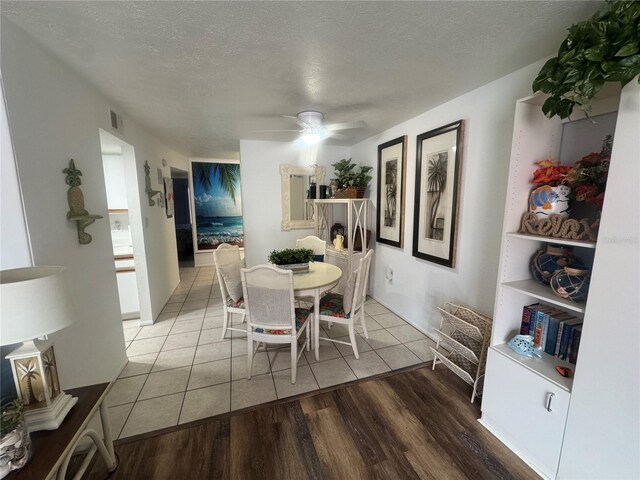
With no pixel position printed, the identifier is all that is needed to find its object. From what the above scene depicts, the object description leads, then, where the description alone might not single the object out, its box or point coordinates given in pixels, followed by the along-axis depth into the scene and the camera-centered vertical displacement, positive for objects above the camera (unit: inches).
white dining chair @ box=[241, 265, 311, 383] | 72.5 -31.4
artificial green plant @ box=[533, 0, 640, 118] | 37.6 +22.7
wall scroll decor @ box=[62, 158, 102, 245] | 64.6 -0.9
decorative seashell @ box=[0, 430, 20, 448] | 33.4 -31.1
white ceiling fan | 90.2 +26.7
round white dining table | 84.4 -27.2
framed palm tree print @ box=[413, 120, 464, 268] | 88.8 +2.7
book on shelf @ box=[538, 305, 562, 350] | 59.0 -26.5
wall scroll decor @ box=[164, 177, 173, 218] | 156.7 +4.1
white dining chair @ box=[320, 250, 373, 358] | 87.4 -38.3
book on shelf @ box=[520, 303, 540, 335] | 61.4 -28.0
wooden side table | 35.8 -36.5
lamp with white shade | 35.9 -18.7
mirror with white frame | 150.2 +4.5
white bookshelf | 51.0 -31.5
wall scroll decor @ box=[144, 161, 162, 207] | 119.1 +7.1
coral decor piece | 53.6 +5.8
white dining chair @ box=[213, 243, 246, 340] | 97.9 -31.3
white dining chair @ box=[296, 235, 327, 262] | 129.2 -22.7
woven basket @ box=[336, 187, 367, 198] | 128.3 +4.4
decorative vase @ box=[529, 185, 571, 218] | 53.3 +0.2
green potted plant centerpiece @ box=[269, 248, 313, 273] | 97.8 -22.2
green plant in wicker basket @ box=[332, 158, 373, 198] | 129.0 +9.9
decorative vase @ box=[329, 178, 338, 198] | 136.6 +7.3
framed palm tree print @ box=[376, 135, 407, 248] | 116.3 +4.9
